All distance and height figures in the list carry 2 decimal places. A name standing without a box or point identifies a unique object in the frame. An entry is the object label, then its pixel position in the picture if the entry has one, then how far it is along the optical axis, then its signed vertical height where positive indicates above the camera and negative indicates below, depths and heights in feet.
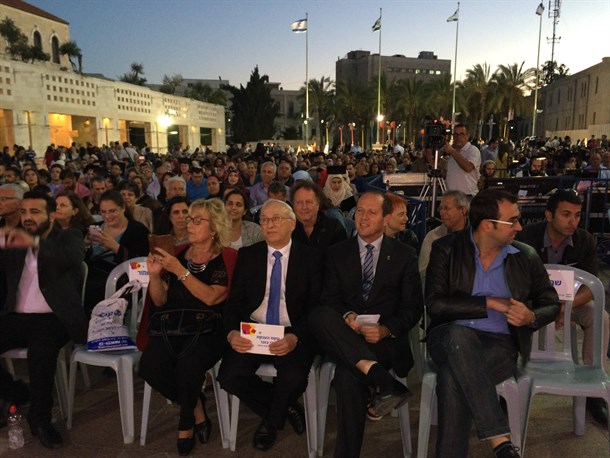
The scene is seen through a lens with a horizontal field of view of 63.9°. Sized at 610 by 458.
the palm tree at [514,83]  132.67 +19.12
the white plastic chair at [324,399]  9.40 -4.76
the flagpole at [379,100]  131.33 +14.60
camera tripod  23.16 -1.61
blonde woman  9.71 -3.16
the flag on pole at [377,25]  117.29 +30.54
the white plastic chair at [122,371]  9.97 -4.45
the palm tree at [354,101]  152.76 +16.34
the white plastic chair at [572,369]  8.53 -4.00
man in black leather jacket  8.35 -2.81
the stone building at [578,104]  140.26 +16.86
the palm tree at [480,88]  135.85 +18.36
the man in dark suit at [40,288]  10.68 -3.00
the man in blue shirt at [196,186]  27.17 -1.85
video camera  23.08 +0.92
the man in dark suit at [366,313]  8.70 -3.21
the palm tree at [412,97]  146.61 +16.92
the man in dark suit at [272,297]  9.82 -3.03
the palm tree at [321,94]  156.97 +18.86
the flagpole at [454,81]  124.40 +19.21
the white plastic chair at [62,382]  11.09 -5.13
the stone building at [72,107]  65.87 +7.94
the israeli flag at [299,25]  107.24 +27.90
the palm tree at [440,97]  142.41 +16.55
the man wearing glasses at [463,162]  21.81 -0.38
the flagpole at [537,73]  122.38 +19.99
